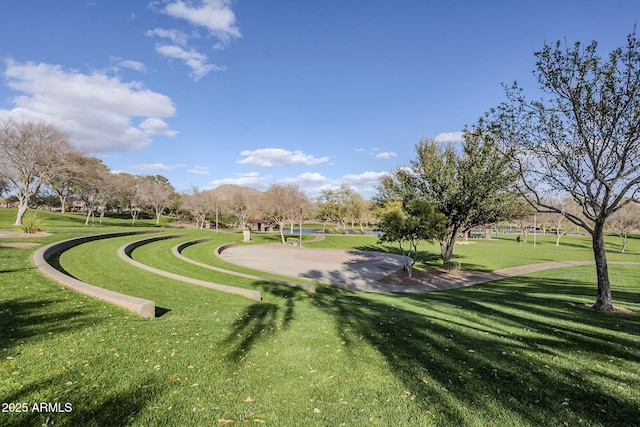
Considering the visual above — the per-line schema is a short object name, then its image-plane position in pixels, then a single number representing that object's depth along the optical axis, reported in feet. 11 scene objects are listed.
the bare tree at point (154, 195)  218.38
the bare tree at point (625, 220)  145.18
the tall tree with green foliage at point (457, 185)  60.85
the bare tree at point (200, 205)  194.29
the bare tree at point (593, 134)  29.71
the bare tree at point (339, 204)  266.57
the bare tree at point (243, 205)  172.86
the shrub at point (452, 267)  69.68
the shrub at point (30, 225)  61.20
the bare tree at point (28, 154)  76.02
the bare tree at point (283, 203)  141.54
